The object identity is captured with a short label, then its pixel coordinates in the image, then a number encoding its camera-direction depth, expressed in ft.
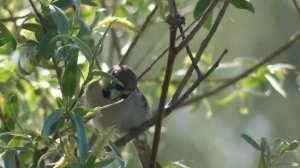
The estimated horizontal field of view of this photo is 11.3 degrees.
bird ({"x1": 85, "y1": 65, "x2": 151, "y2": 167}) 22.53
